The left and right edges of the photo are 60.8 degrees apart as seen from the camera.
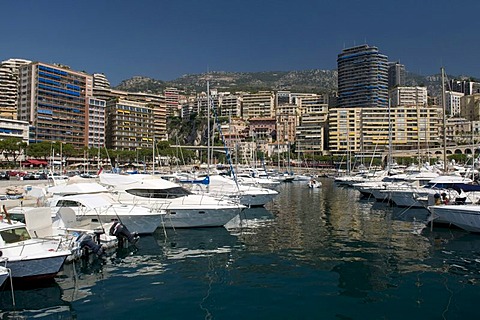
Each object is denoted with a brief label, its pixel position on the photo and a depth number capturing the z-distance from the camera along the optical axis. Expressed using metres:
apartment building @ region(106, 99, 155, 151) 148.25
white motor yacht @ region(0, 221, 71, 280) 13.73
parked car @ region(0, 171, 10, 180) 66.81
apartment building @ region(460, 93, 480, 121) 165.85
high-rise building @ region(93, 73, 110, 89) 185.25
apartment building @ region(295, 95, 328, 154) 170.38
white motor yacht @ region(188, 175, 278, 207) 34.81
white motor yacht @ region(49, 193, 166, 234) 22.28
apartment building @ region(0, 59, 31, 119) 143.12
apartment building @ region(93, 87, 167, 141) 171.00
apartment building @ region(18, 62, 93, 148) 126.88
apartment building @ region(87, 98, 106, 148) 140.00
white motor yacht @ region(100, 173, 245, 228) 25.16
